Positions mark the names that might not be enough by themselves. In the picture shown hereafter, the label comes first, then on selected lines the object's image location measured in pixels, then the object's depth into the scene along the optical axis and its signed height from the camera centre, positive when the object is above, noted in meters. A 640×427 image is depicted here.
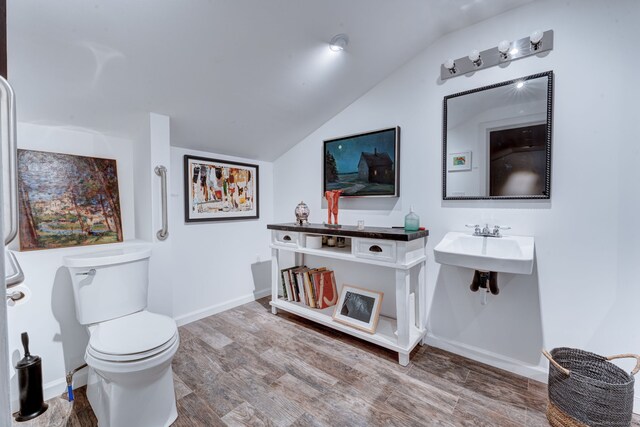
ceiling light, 1.79 +1.04
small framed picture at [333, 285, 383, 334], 2.18 -0.85
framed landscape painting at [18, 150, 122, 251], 1.70 +0.04
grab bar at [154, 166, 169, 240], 2.03 +0.06
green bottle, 2.06 -0.14
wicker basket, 1.27 -0.90
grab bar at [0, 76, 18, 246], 0.53 +0.12
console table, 1.91 -0.41
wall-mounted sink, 1.48 -0.30
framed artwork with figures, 2.52 +0.15
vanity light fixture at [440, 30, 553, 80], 1.69 +0.96
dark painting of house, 2.31 +0.35
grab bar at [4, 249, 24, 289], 0.64 -0.16
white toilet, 1.31 -0.66
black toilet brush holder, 1.50 -0.95
